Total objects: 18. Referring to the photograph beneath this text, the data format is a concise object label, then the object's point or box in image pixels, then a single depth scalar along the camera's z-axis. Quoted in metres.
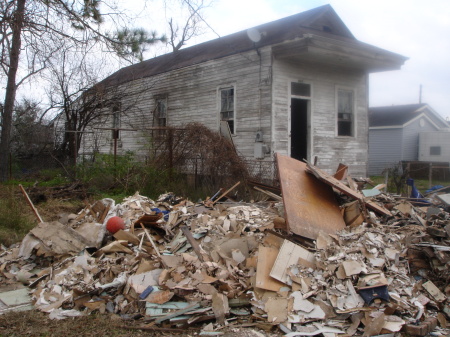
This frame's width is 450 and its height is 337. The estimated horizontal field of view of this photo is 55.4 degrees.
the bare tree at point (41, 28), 9.90
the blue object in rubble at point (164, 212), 7.17
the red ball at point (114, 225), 6.54
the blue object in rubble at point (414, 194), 8.98
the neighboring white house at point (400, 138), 26.33
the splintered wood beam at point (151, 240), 5.77
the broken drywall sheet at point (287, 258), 4.80
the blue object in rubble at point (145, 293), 4.72
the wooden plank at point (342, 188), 6.43
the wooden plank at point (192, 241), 5.47
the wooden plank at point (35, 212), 7.24
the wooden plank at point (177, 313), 4.38
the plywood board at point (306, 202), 5.73
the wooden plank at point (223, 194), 8.60
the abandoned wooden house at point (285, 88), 11.78
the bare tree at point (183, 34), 29.33
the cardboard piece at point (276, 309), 4.27
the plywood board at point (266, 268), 4.68
